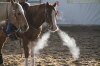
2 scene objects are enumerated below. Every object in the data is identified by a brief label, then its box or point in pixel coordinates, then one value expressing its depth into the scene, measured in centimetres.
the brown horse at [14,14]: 848
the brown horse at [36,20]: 1029
